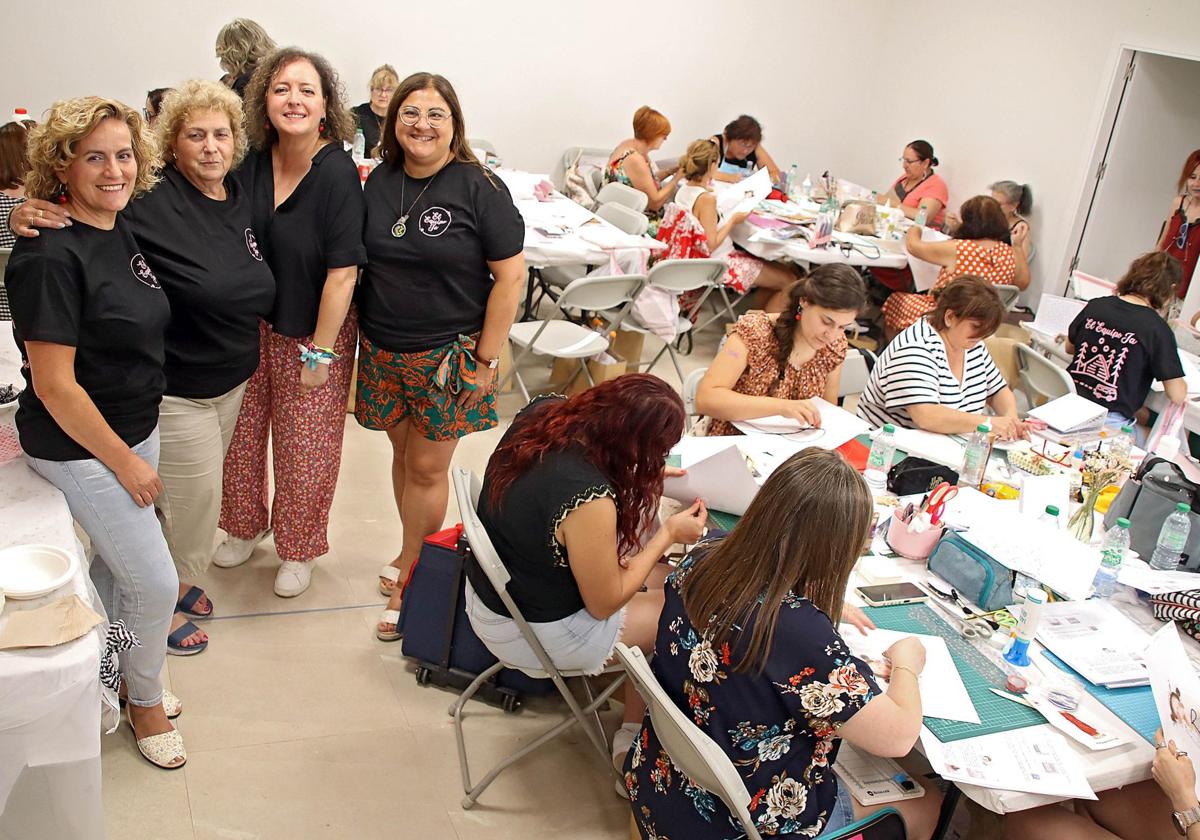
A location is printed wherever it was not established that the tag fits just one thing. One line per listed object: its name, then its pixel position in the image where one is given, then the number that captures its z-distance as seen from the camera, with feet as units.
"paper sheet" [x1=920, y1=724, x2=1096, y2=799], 6.73
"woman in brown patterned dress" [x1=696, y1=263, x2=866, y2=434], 10.69
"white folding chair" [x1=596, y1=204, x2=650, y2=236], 18.79
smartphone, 8.45
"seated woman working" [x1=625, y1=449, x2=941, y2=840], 6.40
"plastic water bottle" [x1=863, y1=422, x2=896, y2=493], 10.50
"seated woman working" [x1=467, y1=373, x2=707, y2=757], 7.56
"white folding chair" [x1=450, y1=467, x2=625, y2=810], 7.96
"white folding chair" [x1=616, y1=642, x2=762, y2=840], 6.32
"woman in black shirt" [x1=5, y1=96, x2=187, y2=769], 6.64
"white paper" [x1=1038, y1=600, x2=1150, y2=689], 7.95
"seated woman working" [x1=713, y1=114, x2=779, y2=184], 25.22
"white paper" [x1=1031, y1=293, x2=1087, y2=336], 17.51
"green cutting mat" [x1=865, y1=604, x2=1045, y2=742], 7.17
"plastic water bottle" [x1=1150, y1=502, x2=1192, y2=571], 9.46
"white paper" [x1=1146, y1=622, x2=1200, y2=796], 6.88
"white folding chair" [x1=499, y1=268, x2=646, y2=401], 14.99
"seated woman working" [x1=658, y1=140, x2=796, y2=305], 18.78
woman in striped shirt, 11.83
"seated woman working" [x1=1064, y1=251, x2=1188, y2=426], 14.05
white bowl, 6.31
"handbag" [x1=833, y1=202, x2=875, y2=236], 22.44
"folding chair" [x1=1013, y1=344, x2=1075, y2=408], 13.97
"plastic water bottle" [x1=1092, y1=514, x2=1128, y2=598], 9.12
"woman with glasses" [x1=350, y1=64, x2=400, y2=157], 20.71
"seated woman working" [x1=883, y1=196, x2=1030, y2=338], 19.61
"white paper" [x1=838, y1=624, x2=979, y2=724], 7.29
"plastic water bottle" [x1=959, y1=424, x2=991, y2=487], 10.69
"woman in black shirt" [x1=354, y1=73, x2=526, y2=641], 9.71
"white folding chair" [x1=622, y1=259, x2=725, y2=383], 16.40
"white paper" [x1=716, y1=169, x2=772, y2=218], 20.99
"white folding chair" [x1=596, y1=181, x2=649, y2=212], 20.18
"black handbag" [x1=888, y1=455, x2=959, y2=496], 10.16
